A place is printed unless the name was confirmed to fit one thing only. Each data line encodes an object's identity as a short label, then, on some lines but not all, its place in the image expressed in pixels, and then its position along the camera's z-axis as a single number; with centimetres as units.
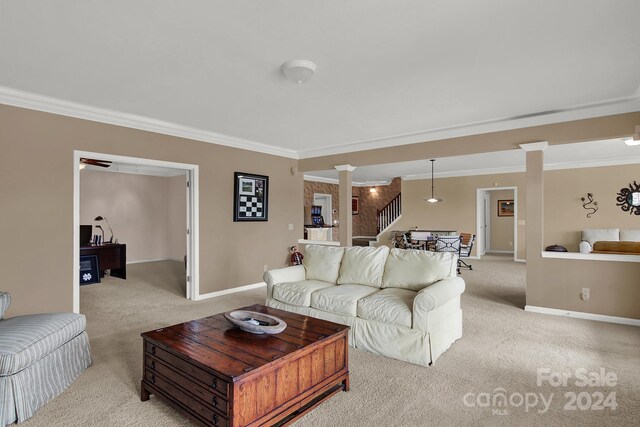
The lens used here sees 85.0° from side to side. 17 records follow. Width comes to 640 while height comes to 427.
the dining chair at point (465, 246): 785
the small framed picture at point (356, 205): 1200
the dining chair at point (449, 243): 710
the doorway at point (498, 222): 1073
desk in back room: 625
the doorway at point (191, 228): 500
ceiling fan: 536
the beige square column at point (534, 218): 429
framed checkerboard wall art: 556
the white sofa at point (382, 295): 281
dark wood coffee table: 181
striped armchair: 201
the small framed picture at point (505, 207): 1072
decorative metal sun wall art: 724
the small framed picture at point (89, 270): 606
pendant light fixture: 938
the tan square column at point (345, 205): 611
